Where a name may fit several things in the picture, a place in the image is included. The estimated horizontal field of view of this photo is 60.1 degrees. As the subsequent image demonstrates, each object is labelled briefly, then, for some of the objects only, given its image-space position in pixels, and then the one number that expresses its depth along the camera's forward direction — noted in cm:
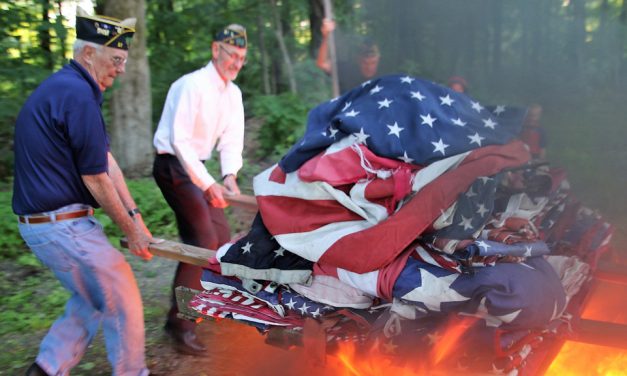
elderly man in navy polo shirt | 269
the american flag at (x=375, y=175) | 222
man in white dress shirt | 368
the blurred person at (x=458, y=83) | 376
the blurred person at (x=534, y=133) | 278
